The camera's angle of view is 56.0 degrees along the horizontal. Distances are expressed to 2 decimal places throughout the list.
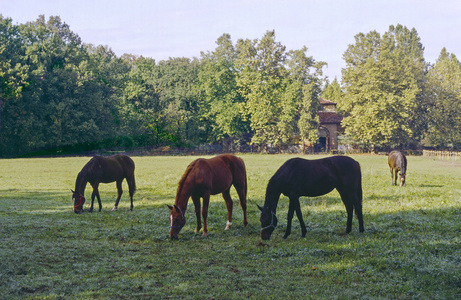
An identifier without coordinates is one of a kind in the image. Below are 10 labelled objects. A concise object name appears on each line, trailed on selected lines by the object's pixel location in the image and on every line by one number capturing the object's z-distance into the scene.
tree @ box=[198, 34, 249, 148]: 89.00
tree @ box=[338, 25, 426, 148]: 80.00
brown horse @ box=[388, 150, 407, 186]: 25.34
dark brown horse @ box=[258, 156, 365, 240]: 12.12
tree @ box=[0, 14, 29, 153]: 65.81
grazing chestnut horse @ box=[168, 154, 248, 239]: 12.36
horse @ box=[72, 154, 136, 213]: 17.62
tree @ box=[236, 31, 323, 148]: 87.94
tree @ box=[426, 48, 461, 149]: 89.19
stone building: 93.26
